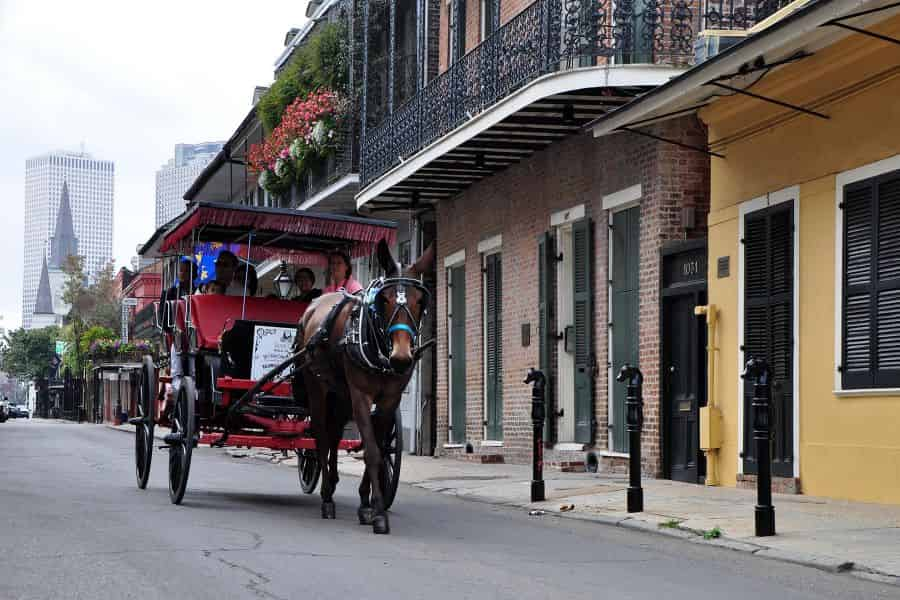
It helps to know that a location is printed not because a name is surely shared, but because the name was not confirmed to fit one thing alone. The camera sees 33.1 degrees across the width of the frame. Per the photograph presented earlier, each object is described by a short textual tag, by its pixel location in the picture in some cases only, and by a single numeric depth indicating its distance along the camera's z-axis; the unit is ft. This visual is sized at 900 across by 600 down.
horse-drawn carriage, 37.88
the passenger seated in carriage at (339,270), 43.75
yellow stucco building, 40.55
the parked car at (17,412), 333.37
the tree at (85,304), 313.53
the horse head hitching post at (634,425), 40.11
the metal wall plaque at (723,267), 49.34
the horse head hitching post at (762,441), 33.45
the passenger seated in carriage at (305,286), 46.29
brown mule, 33.99
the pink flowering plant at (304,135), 94.17
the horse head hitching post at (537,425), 44.73
